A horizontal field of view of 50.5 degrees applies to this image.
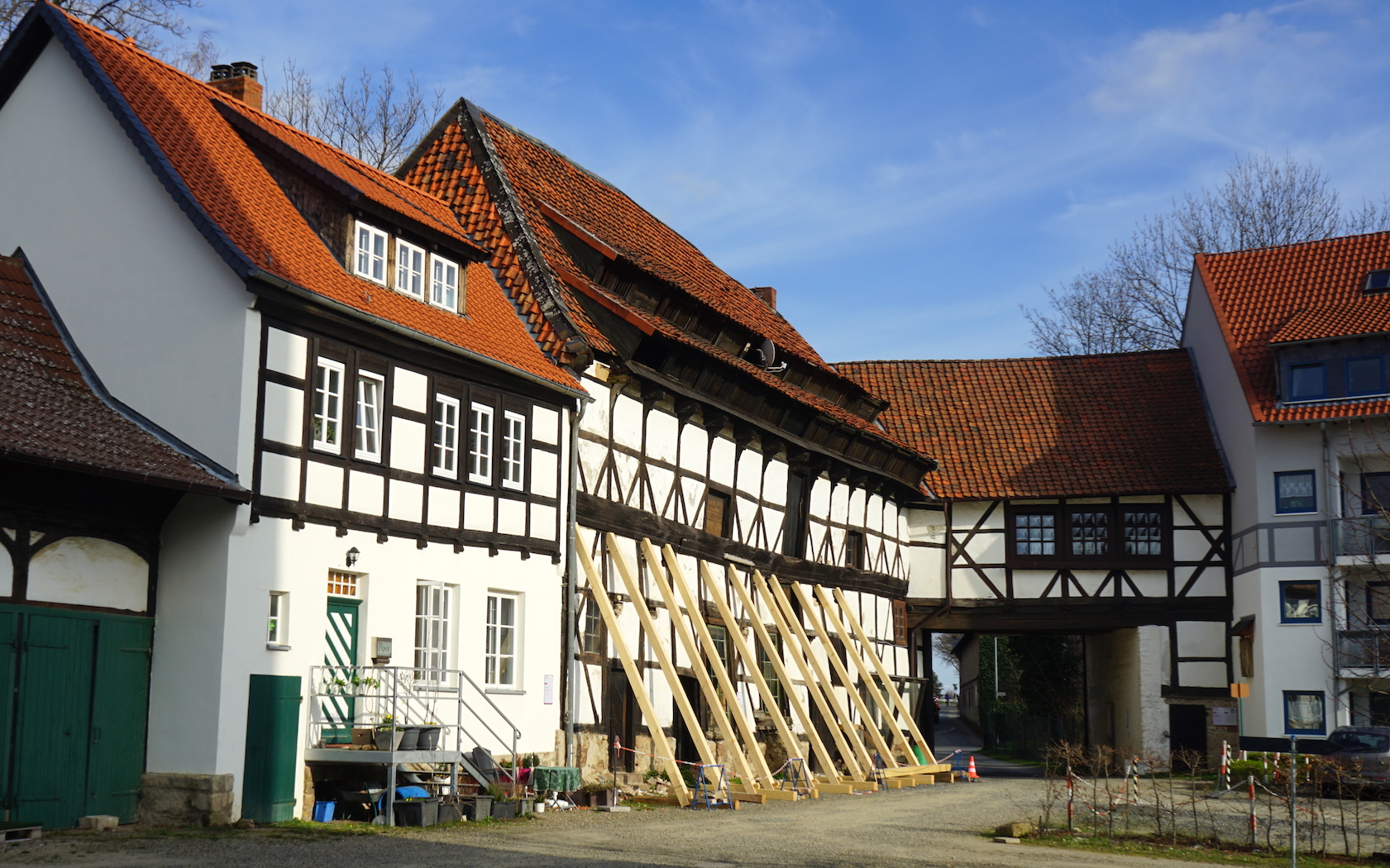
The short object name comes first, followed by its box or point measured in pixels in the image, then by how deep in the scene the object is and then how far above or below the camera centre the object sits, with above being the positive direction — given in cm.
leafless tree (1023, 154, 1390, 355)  4616 +1111
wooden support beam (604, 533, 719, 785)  2167 +5
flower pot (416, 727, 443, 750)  1722 -99
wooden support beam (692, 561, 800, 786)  2362 +2
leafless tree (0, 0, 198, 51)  2511 +1073
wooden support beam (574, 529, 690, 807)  2084 -27
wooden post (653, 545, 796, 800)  2233 -27
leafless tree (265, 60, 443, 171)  3375 +1175
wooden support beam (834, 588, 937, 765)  3045 -35
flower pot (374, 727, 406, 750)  1698 -99
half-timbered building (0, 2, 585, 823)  1619 +283
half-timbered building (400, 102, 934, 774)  2283 +395
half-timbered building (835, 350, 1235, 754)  3475 +297
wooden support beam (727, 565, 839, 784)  2497 -36
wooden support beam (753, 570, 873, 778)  2620 -51
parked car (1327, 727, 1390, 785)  2692 -158
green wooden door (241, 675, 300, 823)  1603 -111
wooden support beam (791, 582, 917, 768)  2914 -1
